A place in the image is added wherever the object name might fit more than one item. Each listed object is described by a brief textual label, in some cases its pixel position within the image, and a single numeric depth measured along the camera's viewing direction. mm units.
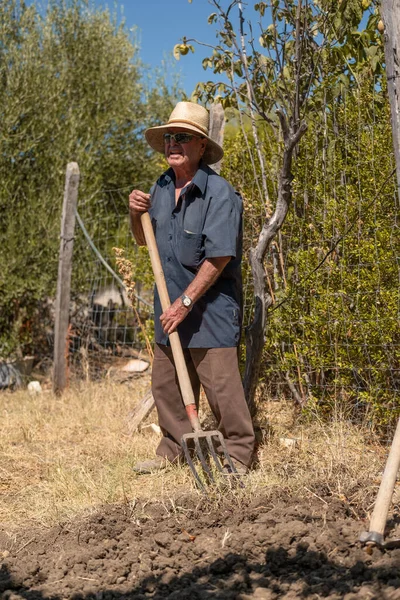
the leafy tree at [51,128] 9406
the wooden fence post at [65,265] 7812
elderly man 4324
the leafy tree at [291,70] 4871
